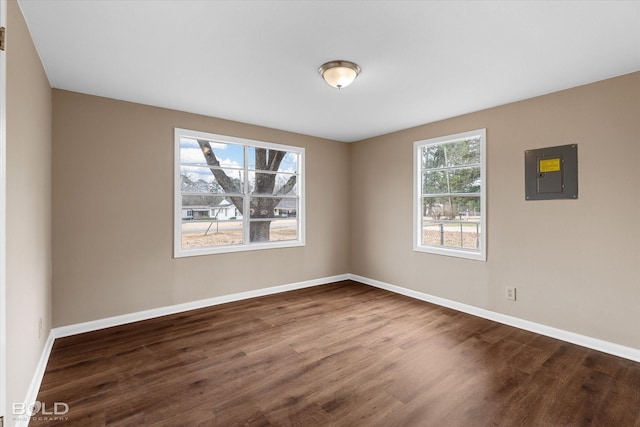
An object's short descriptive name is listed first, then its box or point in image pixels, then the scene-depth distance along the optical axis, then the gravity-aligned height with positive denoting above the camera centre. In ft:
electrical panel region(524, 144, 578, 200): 9.88 +1.45
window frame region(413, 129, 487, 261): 12.04 +0.63
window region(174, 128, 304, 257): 12.80 +0.98
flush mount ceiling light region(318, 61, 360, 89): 8.23 +3.92
